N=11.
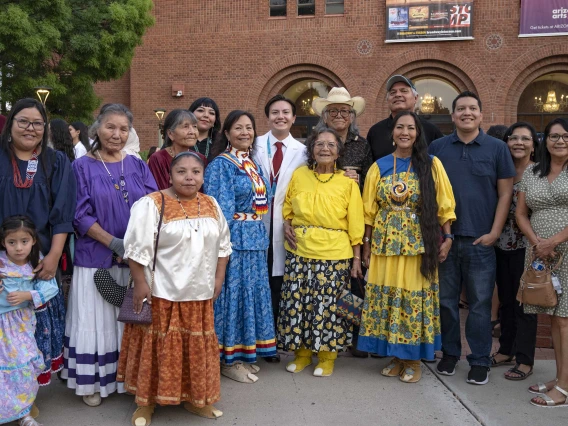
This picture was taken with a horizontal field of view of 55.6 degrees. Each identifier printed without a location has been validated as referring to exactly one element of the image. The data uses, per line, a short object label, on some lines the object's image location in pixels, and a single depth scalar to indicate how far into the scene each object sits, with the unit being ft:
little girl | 11.02
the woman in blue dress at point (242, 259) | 13.89
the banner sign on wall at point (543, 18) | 48.32
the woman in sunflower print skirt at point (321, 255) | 14.28
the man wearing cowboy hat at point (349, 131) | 16.10
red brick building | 49.90
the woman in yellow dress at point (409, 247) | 13.83
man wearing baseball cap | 16.26
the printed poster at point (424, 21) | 50.03
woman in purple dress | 12.16
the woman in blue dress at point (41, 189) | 11.50
